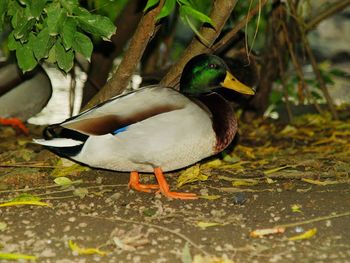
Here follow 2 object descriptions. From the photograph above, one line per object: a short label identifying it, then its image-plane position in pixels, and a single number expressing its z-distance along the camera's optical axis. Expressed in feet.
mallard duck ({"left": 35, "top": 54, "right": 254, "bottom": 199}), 29.81
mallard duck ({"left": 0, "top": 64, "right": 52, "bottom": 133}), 49.67
